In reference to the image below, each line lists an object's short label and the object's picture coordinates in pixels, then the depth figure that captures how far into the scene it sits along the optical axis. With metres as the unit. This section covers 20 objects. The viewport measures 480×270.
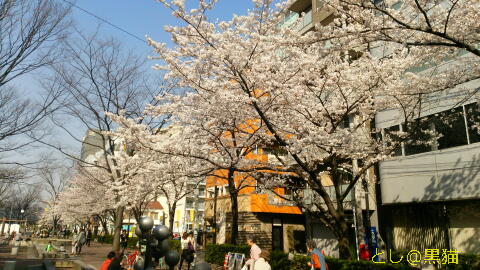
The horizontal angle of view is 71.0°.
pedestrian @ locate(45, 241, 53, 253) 17.78
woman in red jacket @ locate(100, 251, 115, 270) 7.62
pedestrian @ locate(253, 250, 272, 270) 8.23
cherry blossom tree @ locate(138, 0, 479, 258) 7.01
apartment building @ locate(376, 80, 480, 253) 12.32
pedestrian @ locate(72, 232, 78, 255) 20.24
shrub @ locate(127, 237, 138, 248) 29.28
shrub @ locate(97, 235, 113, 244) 36.89
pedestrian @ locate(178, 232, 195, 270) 12.28
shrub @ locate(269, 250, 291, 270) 11.66
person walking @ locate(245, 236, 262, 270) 9.32
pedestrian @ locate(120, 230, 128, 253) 22.55
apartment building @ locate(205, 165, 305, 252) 23.39
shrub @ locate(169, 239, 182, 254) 18.53
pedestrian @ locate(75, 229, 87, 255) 20.02
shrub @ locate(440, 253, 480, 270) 10.80
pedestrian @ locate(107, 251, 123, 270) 6.43
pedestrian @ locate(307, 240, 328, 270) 8.23
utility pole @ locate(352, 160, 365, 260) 11.76
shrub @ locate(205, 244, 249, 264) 13.94
